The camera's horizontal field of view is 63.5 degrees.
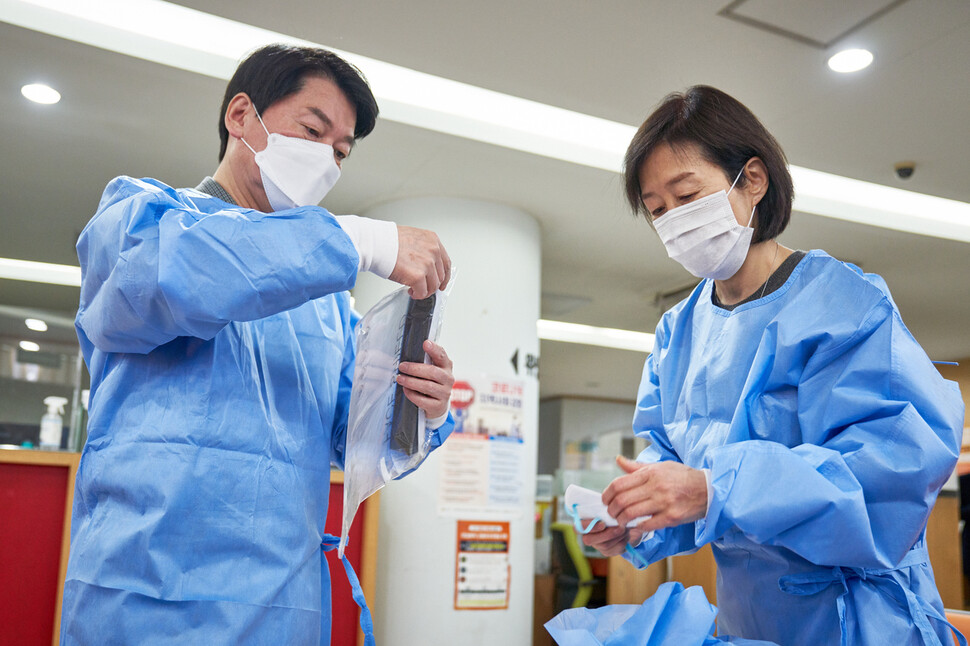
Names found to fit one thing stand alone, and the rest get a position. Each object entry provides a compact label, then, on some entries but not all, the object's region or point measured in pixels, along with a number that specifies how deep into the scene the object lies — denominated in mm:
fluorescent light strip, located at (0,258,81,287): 5742
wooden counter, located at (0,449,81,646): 3002
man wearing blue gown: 937
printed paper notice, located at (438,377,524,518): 4012
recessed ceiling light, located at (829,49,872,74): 2824
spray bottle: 4965
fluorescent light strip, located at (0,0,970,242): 2764
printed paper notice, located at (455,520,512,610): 3965
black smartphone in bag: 1177
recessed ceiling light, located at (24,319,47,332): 6874
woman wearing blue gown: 944
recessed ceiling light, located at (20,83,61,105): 3186
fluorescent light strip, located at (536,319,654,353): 7387
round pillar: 3910
